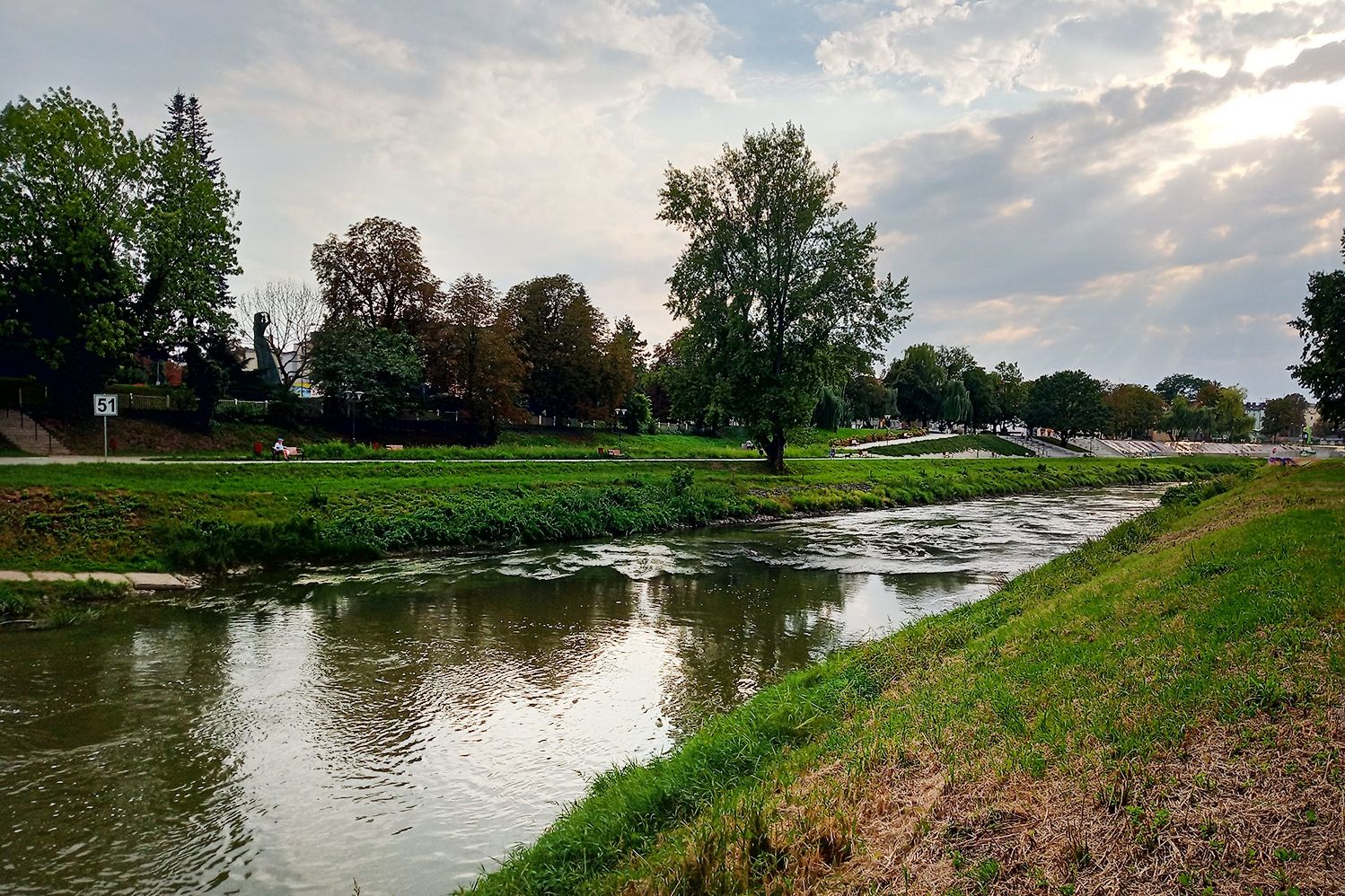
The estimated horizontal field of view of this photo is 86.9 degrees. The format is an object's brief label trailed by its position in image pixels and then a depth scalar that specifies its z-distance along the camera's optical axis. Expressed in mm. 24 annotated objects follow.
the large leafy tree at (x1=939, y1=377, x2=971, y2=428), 95750
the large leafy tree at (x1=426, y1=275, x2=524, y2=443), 45625
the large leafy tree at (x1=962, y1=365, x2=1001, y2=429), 106750
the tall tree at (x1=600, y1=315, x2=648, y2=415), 56250
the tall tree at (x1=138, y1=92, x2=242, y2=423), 35281
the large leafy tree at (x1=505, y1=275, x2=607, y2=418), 55469
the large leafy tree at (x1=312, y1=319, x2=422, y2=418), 42719
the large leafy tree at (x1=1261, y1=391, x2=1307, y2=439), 145250
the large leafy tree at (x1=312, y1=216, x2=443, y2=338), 47469
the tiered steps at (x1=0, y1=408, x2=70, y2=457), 30734
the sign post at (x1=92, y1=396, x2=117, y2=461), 23797
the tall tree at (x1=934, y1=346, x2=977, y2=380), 120188
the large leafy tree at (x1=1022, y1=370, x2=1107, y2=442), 92188
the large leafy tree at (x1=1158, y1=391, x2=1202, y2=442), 116625
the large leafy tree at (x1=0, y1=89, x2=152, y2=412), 31328
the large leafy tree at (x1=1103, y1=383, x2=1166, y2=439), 109688
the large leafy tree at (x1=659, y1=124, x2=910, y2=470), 35656
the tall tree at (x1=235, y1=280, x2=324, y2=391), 49456
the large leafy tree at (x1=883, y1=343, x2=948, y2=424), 99938
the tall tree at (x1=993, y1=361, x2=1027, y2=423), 110562
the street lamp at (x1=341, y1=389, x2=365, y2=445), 43600
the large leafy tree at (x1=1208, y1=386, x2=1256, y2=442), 122688
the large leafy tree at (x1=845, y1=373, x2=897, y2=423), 95250
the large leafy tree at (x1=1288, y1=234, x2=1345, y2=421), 31469
